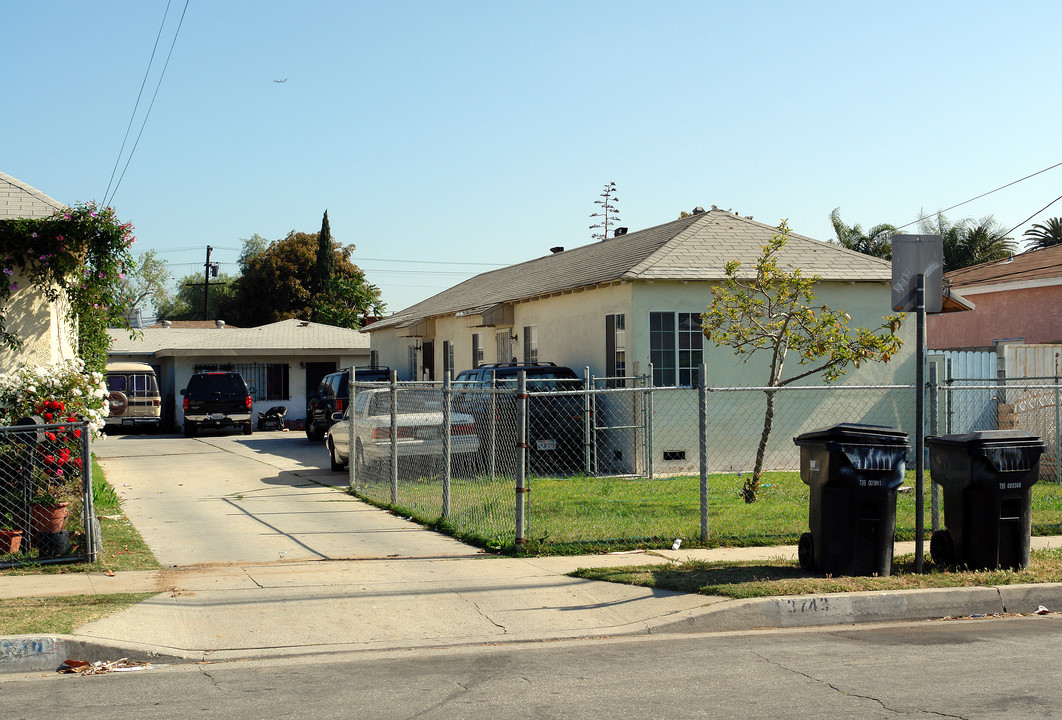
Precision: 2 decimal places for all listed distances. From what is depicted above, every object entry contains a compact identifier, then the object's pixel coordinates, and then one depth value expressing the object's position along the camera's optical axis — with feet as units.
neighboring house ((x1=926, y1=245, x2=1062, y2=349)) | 77.15
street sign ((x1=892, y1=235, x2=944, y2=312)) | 28.19
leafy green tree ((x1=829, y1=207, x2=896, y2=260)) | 121.70
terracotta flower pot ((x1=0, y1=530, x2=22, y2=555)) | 30.76
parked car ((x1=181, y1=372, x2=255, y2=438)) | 97.71
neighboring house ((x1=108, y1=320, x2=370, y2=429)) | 112.08
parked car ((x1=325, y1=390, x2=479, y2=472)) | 45.68
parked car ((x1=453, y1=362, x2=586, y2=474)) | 40.48
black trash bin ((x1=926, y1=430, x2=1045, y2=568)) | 27.71
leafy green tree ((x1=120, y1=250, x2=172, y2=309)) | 234.58
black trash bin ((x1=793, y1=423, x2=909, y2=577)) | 27.14
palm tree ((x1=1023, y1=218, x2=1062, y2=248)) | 124.67
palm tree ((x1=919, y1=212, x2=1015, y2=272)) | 123.34
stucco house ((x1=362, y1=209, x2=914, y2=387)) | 57.41
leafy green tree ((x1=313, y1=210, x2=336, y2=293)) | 188.75
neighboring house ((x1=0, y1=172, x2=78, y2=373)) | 38.27
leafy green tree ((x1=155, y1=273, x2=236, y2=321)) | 273.95
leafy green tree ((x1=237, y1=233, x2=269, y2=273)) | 287.96
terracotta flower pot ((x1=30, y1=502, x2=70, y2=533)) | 30.91
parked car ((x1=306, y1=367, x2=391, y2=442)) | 77.20
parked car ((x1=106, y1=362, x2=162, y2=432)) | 103.09
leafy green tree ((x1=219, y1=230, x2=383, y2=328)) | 187.11
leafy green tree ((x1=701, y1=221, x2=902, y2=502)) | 43.93
